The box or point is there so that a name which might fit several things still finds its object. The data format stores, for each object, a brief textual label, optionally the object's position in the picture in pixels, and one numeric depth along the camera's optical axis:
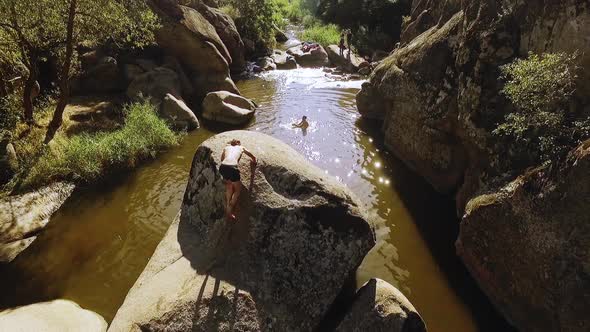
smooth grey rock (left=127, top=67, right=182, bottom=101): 19.23
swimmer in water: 18.78
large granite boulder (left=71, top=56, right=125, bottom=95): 18.97
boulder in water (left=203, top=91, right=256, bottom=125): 19.33
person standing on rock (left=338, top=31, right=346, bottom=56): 29.55
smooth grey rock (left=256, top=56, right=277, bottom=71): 29.31
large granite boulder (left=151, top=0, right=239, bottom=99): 21.06
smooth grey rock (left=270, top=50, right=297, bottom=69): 29.84
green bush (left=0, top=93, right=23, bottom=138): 13.48
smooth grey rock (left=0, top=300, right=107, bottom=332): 7.91
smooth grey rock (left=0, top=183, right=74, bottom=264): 10.62
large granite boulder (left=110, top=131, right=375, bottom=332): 7.02
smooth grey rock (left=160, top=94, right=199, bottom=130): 18.23
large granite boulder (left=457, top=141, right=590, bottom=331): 7.12
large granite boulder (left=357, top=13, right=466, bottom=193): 13.09
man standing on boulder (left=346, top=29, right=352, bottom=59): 31.78
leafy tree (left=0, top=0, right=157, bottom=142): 12.65
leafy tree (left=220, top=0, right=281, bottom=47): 31.23
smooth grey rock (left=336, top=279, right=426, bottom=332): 7.15
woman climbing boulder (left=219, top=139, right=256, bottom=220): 8.23
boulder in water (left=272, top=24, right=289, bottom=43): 38.09
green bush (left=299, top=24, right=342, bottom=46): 34.64
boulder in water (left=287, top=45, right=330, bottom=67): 30.50
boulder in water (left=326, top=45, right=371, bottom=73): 28.64
